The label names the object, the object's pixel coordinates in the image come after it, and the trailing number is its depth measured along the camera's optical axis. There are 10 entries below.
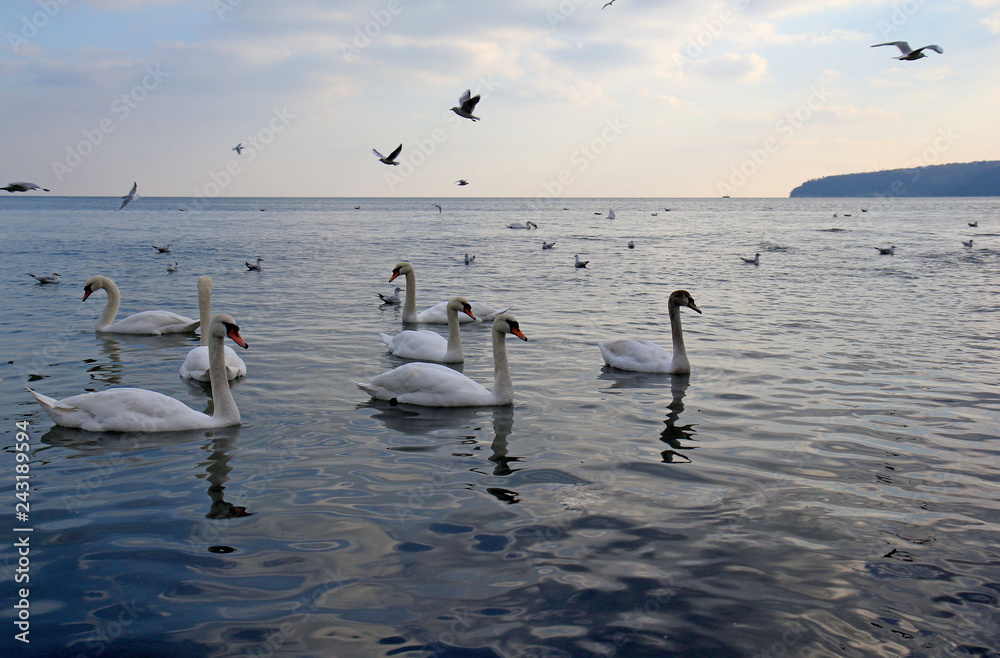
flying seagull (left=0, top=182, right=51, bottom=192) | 10.83
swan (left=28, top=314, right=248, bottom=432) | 6.54
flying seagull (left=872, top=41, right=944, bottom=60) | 12.19
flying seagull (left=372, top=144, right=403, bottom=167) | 14.44
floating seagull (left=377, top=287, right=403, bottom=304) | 16.05
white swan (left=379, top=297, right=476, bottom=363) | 9.98
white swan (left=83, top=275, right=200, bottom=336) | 12.01
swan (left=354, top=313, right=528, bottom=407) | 7.78
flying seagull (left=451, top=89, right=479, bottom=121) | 12.56
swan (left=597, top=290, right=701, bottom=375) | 9.35
